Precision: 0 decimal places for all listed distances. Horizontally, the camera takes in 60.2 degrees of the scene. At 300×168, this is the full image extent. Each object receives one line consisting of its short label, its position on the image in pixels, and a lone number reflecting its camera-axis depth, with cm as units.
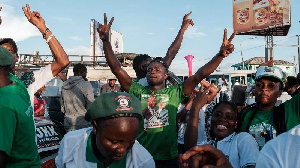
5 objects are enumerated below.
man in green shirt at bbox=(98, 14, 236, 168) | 270
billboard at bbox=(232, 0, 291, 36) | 2218
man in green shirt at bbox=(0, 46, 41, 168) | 154
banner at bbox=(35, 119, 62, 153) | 311
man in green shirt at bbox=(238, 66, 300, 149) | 218
